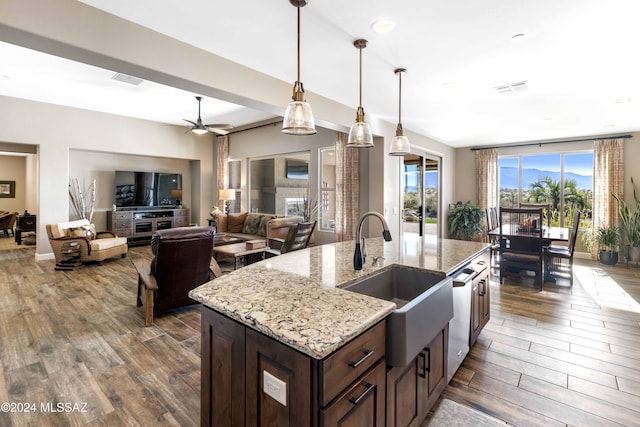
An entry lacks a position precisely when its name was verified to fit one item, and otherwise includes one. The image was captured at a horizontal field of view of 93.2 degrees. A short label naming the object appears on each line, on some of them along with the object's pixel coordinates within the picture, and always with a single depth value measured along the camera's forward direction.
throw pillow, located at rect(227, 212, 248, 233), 7.15
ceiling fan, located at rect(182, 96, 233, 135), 5.52
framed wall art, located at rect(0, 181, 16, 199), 9.55
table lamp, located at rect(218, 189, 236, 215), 7.61
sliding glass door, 6.41
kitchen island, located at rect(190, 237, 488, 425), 1.00
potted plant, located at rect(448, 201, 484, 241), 7.39
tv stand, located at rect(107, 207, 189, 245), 7.36
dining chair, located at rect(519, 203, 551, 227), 5.98
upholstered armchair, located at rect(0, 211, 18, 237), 8.87
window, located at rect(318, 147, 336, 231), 6.25
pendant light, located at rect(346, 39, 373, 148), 2.59
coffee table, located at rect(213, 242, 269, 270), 4.56
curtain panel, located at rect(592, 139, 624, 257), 6.12
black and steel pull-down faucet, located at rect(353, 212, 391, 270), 1.94
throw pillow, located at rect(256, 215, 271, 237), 6.52
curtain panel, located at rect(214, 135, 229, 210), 8.31
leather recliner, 3.11
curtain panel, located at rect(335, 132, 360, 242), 5.47
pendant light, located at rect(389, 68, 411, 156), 2.95
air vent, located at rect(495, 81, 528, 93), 3.65
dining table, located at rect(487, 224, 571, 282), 4.46
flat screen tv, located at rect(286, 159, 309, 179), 6.88
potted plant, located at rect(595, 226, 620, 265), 5.81
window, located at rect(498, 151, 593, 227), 6.71
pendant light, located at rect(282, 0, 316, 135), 2.01
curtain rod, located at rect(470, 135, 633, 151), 6.13
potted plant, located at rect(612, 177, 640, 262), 5.71
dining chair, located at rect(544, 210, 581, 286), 4.50
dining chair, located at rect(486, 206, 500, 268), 5.71
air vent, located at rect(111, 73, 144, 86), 4.36
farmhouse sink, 1.28
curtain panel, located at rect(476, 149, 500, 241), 7.63
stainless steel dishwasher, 2.00
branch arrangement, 7.04
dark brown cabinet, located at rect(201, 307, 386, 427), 1.00
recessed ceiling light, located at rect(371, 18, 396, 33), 2.37
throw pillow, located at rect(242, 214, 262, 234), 6.74
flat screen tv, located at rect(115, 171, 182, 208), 7.69
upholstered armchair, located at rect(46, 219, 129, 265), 5.34
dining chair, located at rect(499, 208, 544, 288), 4.39
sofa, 5.66
